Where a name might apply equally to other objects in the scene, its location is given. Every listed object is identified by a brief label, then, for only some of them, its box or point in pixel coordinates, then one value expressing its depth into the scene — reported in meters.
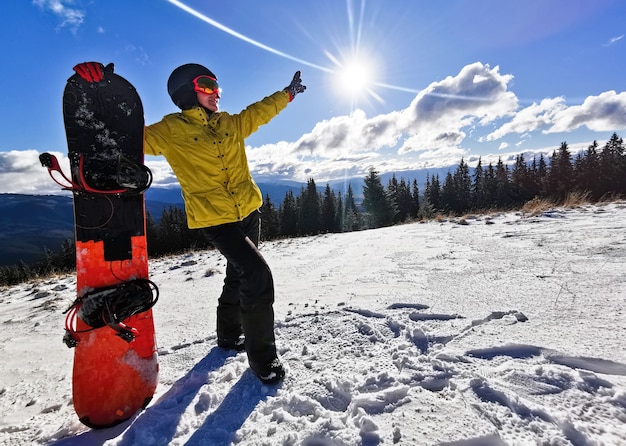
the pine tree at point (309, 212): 54.50
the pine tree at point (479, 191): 54.93
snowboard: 1.83
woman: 2.18
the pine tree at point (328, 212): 55.90
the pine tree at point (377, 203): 45.22
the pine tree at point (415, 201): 61.29
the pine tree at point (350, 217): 51.31
